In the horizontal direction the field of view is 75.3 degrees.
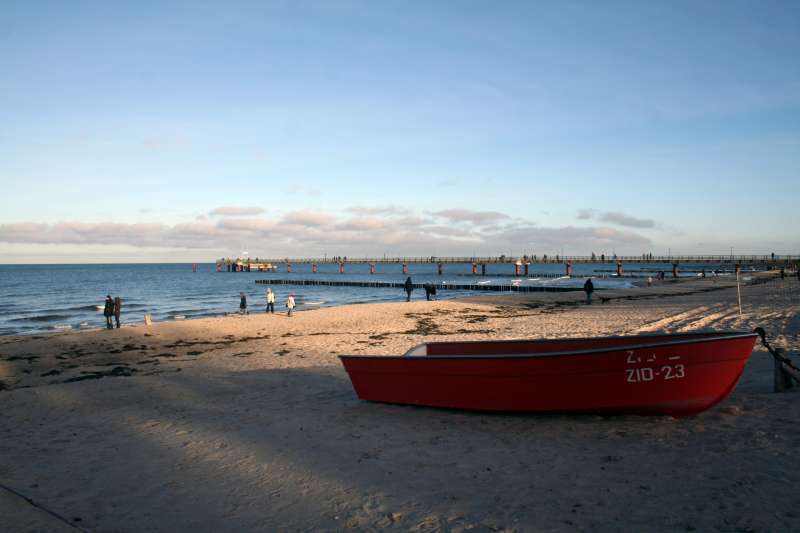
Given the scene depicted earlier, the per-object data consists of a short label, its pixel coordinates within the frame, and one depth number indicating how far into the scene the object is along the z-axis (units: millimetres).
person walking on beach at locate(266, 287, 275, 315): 29578
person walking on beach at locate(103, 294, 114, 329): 22406
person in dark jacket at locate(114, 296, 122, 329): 22566
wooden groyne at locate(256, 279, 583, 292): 47719
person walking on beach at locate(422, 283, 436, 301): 37331
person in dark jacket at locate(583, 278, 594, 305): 30984
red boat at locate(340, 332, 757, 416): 7426
